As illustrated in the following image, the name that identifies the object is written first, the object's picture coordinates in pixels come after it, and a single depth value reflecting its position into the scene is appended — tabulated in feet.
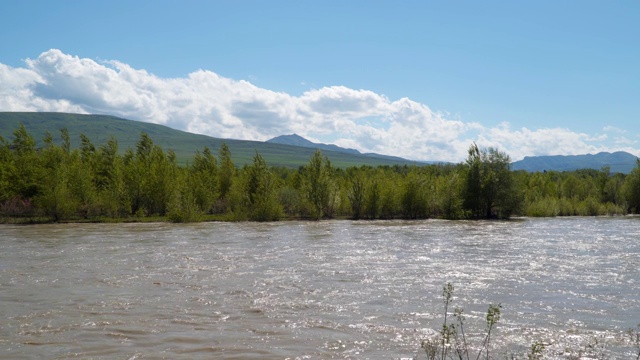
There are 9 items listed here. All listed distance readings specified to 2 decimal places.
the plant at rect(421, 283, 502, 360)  32.63
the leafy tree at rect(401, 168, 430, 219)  179.52
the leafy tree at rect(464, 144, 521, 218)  181.78
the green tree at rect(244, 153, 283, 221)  166.40
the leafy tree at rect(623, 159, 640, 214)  216.95
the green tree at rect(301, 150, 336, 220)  175.94
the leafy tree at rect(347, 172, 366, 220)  179.52
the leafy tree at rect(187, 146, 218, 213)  178.60
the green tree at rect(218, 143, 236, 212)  200.51
